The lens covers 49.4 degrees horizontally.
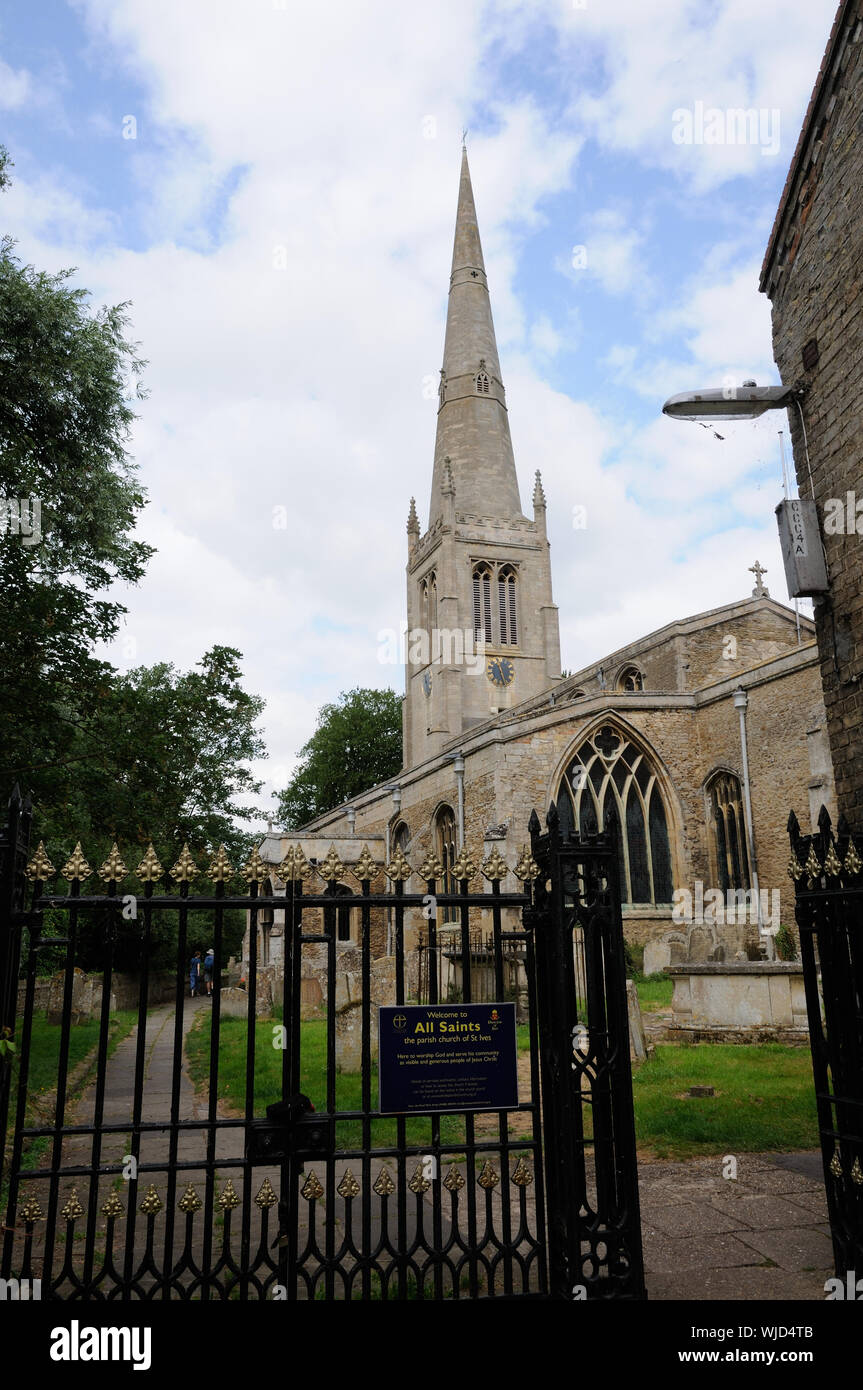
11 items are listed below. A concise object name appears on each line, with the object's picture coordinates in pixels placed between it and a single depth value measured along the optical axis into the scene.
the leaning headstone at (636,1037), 11.22
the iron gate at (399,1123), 3.86
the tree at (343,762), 52.53
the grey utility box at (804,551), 8.22
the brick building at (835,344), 7.80
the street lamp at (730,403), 8.68
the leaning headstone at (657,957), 20.67
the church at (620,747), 22.80
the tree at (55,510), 9.11
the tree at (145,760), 9.53
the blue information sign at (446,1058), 4.25
